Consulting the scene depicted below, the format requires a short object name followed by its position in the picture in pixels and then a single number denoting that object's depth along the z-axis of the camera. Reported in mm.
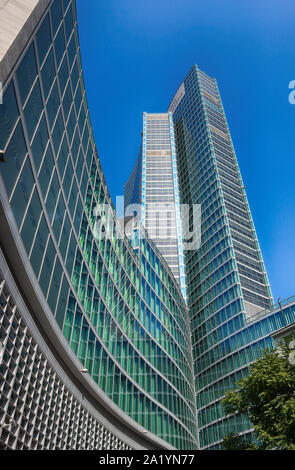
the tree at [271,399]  16938
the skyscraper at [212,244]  62656
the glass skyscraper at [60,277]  14922
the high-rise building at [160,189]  101812
